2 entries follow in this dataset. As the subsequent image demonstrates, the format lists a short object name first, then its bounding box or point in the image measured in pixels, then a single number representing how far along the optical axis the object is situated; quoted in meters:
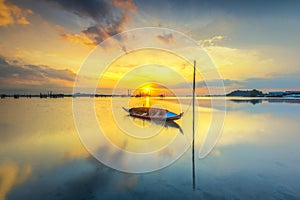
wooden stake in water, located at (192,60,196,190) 5.49
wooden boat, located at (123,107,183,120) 18.53
